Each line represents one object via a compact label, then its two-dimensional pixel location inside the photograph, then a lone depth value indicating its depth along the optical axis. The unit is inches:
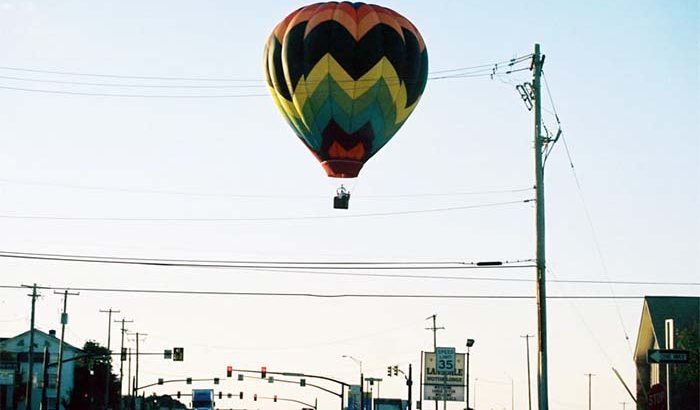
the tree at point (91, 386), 6555.1
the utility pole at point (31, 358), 3346.2
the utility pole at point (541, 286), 1610.5
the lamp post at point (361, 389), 4585.6
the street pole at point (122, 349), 4534.9
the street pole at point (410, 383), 3745.1
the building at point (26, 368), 5969.5
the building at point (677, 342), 3452.3
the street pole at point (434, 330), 4357.3
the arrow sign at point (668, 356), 1254.3
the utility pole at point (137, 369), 5212.6
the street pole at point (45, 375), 3329.2
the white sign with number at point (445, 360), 3257.9
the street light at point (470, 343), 3860.5
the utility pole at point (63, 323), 3470.0
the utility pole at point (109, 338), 4642.7
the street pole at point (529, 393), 4510.8
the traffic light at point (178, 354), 3846.0
